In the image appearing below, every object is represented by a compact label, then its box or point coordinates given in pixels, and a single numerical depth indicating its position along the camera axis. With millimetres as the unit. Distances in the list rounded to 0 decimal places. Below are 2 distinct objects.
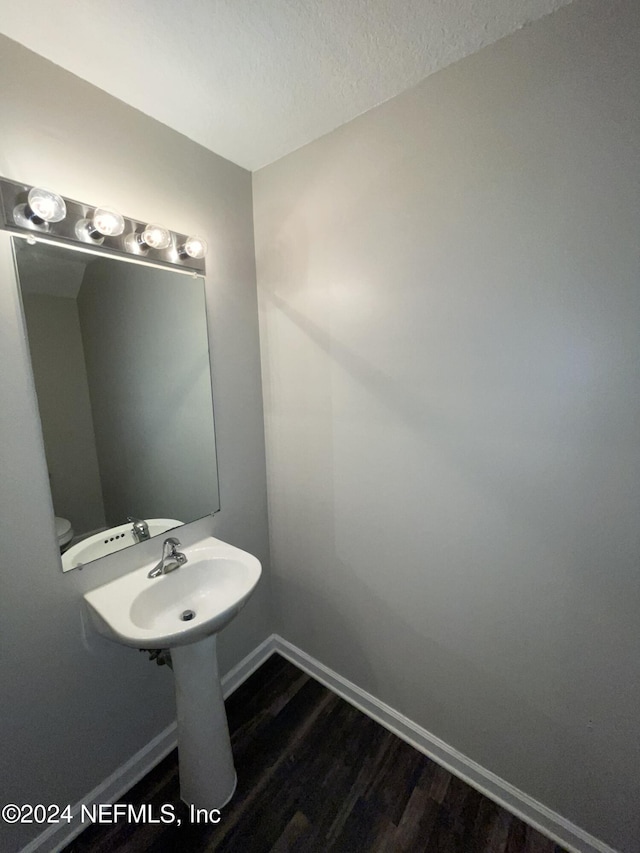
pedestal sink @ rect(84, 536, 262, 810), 1071
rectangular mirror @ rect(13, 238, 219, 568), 1051
